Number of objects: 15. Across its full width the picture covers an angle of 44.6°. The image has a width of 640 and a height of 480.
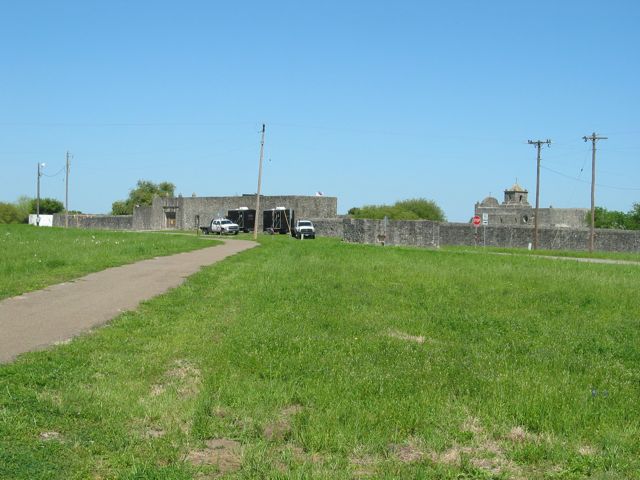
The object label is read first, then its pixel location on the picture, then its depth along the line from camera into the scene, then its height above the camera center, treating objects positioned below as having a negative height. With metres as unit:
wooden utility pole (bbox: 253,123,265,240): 65.00 +4.56
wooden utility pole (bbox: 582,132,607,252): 61.81 +4.79
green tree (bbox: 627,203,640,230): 123.94 +2.76
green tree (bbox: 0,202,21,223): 125.19 +0.18
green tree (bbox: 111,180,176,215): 165.75 +5.13
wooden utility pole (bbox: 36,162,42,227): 106.44 +2.83
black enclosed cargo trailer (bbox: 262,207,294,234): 77.06 +0.33
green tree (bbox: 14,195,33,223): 132.43 +1.34
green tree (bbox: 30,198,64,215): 140.68 +1.71
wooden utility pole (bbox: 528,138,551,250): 66.12 +4.69
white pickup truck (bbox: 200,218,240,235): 76.44 -0.55
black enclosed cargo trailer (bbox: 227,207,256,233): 81.94 +0.42
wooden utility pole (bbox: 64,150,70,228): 93.56 +2.61
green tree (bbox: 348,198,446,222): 101.62 +2.35
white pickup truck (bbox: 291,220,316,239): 67.25 -0.49
